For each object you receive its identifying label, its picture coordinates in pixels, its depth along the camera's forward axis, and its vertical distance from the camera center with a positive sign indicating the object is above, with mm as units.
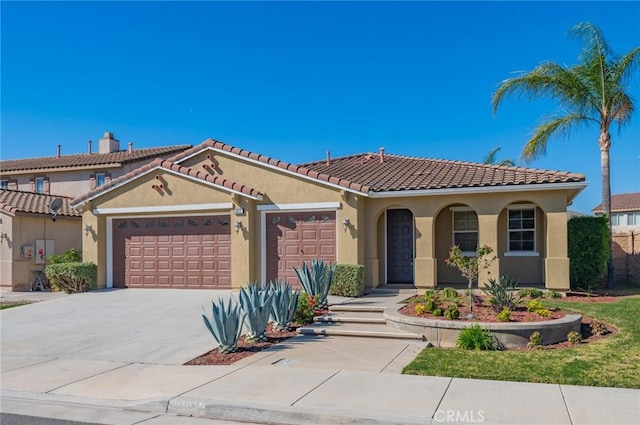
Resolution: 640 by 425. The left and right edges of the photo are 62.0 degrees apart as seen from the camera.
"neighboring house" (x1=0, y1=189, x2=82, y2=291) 20469 -62
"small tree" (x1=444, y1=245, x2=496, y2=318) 11812 -677
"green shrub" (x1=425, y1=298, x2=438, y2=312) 11241 -1554
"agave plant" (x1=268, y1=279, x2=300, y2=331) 11047 -1556
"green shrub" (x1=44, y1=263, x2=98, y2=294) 17906 -1382
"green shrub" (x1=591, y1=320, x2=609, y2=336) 10367 -1944
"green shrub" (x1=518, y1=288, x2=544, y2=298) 14364 -1680
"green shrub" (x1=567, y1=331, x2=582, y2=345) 9766 -1971
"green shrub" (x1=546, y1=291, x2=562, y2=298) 14789 -1766
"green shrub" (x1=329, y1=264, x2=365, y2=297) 15164 -1386
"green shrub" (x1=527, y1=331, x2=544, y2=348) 9641 -1994
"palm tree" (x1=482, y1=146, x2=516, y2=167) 35406 +4971
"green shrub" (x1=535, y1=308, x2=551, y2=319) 10555 -1630
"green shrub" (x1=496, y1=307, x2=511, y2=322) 10227 -1634
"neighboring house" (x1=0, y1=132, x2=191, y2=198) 30516 +3792
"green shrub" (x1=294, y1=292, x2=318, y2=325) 11758 -1749
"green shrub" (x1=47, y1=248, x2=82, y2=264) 20297 -880
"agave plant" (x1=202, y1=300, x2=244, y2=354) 9375 -1673
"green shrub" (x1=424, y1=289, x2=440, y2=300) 12021 -1462
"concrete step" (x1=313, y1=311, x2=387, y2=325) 11644 -1904
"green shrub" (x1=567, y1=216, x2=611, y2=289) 16641 -581
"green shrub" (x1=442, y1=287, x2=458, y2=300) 14176 -1670
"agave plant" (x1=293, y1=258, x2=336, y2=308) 13385 -1218
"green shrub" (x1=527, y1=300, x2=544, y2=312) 11022 -1567
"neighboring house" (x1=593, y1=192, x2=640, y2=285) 19875 -996
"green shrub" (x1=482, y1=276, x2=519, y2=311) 11250 -1434
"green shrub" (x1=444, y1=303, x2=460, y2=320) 10562 -1628
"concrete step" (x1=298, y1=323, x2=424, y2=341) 10422 -2007
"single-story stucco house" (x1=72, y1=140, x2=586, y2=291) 15734 +398
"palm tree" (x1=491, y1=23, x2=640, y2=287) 18031 +4880
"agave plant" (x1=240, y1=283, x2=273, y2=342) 10062 -1495
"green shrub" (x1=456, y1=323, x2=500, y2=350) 9508 -1944
